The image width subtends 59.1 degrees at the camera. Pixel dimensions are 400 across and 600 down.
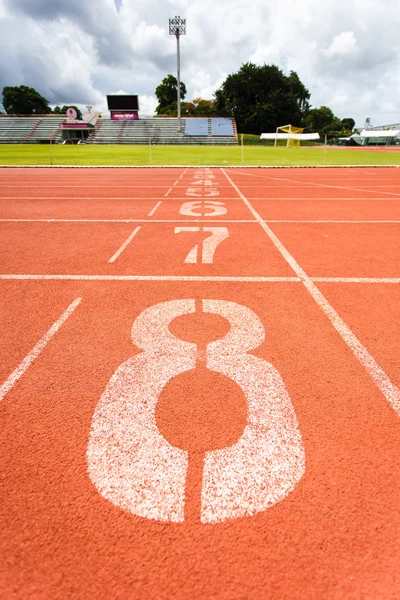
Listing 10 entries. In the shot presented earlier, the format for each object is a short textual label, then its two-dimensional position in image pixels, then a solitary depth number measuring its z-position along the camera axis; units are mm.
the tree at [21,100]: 114938
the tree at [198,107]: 97488
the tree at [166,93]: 112000
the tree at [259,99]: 82188
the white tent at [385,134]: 74800
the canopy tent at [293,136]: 59438
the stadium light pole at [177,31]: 56375
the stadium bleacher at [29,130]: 63200
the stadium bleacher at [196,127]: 65125
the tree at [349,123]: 144712
